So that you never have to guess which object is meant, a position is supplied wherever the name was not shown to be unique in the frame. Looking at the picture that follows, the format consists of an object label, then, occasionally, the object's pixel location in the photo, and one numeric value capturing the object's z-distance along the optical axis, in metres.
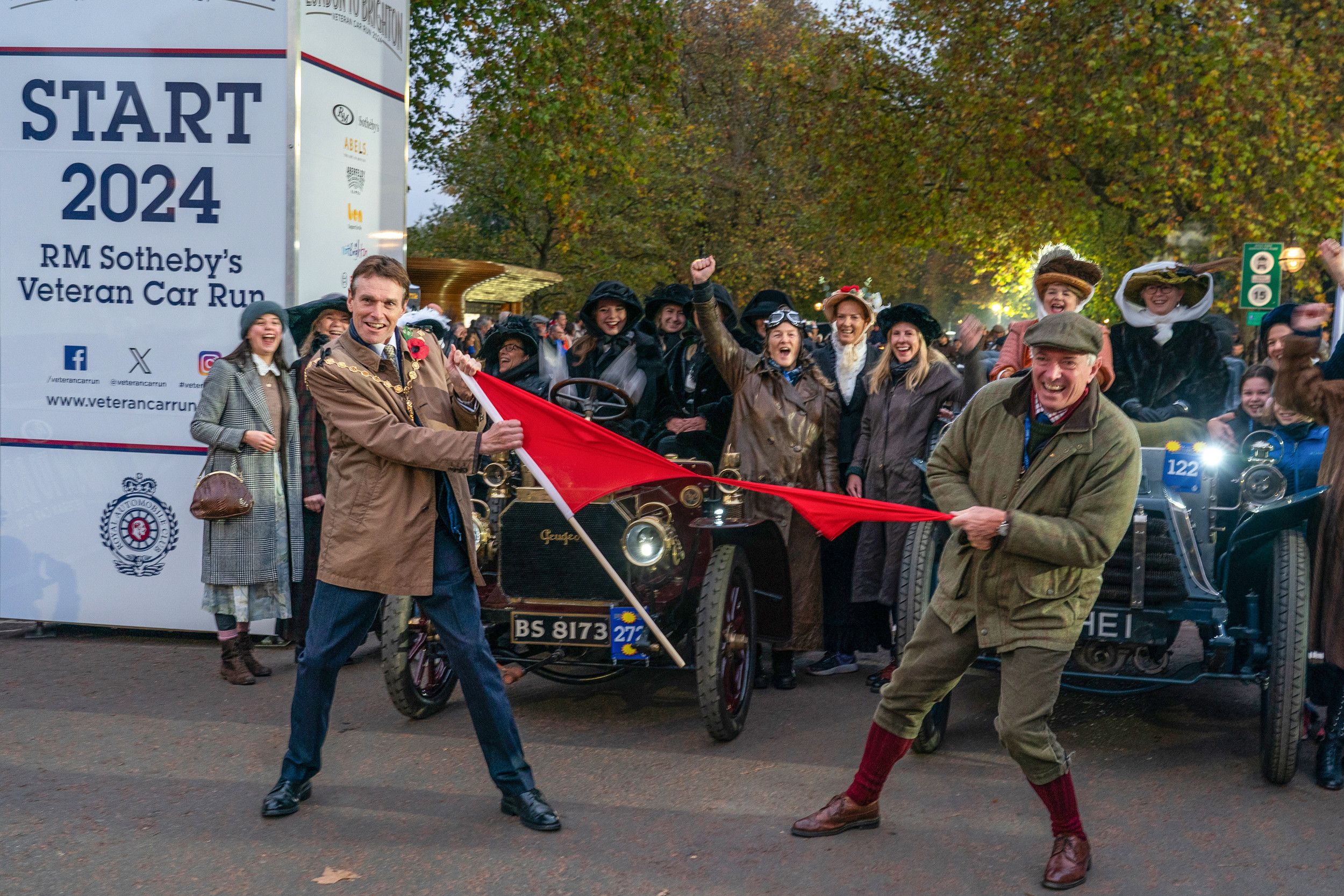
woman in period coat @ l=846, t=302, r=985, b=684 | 6.76
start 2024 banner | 7.30
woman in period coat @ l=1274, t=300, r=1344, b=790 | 5.19
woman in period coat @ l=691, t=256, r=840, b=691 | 6.80
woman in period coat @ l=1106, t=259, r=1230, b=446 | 6.78
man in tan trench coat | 4.45
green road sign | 15.23
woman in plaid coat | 6.74
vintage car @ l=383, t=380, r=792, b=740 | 5.64
